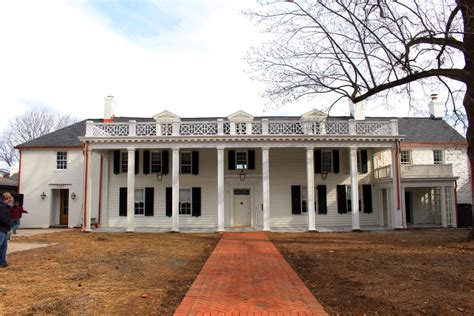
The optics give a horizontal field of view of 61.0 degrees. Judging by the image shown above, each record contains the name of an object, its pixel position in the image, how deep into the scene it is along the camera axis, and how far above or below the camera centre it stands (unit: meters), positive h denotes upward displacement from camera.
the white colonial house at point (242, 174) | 21.12 +1.39
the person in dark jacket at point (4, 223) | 9.47 -0.54
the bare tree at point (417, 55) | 13.65 +5.14
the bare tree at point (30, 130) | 48.16 +8.36
